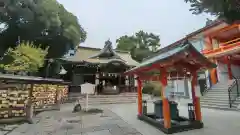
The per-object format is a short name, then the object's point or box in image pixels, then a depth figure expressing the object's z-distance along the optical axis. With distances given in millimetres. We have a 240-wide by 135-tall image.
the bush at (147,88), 19422
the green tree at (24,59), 14052
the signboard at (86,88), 9633
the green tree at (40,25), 14922
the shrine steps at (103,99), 13923
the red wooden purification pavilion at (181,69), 4777
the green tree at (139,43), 33300
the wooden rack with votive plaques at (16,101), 6795
